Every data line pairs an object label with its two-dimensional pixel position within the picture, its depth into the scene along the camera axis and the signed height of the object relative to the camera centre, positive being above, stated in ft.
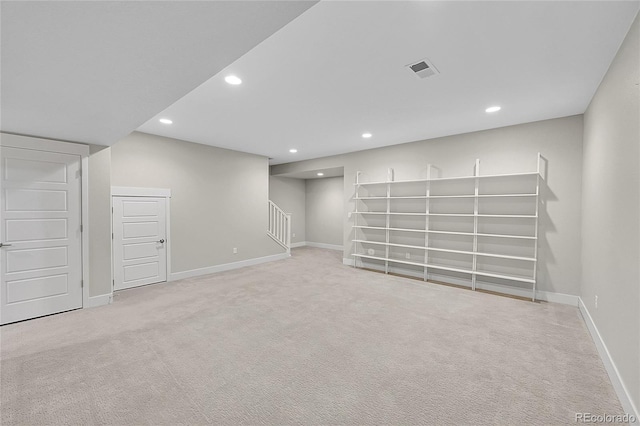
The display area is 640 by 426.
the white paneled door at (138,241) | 14.54 -2.15
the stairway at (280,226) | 23.67 -1.85
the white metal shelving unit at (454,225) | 13.61 -1.05
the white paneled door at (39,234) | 10.27 -1.30
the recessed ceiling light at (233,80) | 8.78 +4.23
